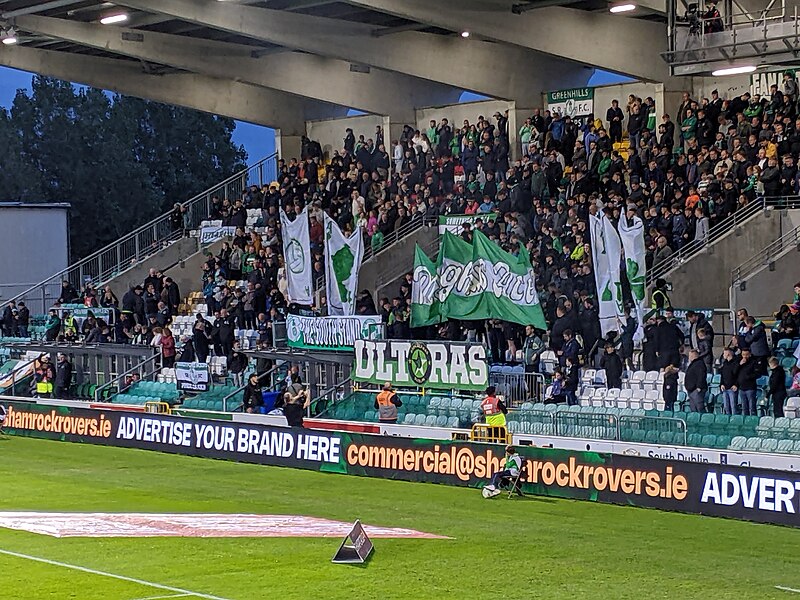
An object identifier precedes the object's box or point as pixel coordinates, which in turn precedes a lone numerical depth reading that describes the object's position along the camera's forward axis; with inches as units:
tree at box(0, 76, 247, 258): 3097.9
